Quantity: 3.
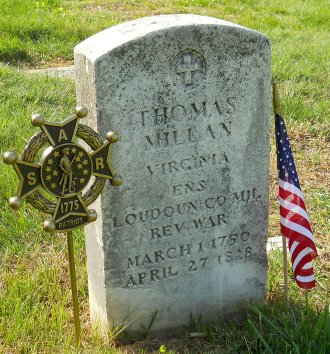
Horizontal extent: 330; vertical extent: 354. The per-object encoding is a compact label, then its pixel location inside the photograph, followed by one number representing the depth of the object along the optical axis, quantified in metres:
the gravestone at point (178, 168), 2.89
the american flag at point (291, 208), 3.25
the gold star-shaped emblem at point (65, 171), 2.64
